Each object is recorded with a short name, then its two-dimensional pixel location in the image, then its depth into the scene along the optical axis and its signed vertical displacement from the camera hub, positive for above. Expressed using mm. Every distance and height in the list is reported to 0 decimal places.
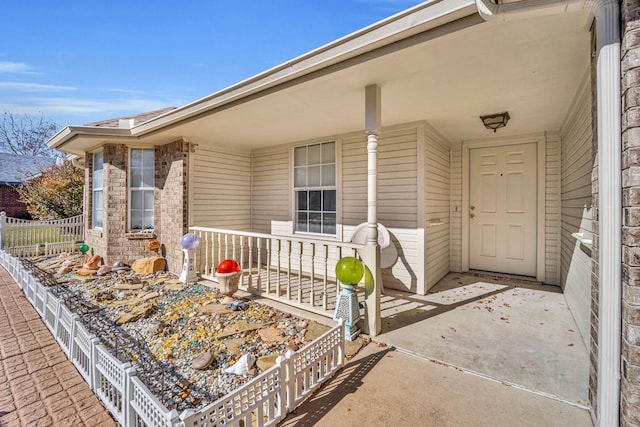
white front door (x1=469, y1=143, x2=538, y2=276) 4770 +117
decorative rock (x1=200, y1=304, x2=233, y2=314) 3492 -1242
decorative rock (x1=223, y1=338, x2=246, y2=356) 2588 -1288
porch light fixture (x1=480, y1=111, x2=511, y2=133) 3713 +1330
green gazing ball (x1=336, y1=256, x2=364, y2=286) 2811 -580
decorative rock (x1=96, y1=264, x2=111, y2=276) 5079 -1063
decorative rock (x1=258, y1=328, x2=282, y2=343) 2807 -1272
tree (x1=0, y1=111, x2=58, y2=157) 21750 +6327
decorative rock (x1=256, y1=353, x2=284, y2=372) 2316 -1283
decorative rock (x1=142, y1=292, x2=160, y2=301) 3949 -1212
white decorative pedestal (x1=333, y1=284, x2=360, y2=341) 2812 -1003
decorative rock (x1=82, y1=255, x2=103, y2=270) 5320 -971
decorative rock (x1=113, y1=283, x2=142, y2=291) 4338 -1178
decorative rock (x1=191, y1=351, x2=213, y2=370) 2333 -1279
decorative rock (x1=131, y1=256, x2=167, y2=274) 5305 -1005
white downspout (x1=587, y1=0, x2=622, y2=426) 1378 +19
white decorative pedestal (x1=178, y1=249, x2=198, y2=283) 4766 -968
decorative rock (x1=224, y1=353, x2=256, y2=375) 2271 -1285
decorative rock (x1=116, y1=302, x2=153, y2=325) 3201 -1220
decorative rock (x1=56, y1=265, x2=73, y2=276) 5230 -1121
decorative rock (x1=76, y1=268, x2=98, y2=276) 5090 -1096
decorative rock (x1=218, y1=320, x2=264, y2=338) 2920 -1266
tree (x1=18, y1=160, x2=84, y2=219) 10055 +669
